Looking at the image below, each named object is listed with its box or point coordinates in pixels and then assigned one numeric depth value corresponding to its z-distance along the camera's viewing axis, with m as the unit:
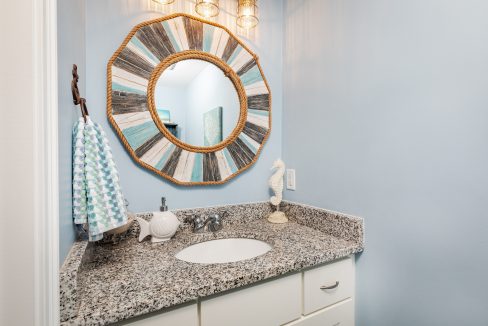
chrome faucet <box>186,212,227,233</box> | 1.13
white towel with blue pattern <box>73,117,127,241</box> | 0.73
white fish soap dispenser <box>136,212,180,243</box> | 0.99
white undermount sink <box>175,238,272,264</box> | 1.02
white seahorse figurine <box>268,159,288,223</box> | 1.31
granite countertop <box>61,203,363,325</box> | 0.57
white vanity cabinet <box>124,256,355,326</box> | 0.68
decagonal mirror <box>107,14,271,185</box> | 1.03
